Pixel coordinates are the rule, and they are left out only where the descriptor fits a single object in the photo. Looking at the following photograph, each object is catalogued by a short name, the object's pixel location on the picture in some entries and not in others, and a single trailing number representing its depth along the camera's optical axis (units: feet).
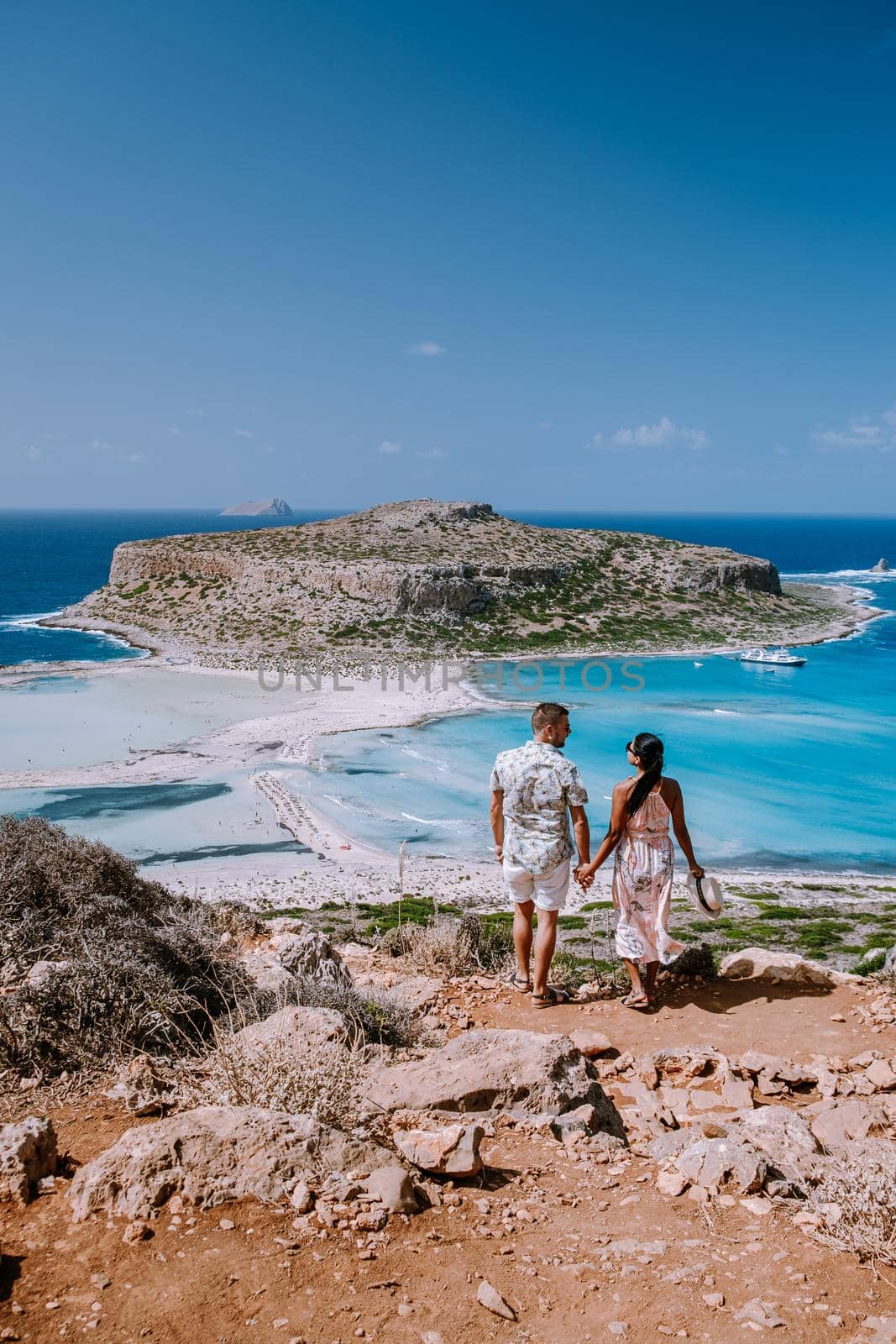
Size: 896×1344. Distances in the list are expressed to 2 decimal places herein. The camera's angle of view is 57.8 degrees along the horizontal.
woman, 18.33
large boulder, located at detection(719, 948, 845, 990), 21.25
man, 18.11
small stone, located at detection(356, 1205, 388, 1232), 9.47
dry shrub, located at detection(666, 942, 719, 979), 21.57
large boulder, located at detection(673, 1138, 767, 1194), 11.06
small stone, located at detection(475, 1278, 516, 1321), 8.55
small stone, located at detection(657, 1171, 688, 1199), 11.13
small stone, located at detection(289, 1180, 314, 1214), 9.59
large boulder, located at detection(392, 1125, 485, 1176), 10.75
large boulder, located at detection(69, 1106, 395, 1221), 9.64
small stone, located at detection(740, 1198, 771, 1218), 10.52
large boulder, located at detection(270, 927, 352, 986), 19.74
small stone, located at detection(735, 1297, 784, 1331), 8.44
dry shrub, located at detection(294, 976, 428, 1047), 16.24
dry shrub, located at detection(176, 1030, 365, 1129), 11.40
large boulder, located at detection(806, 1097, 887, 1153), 12.71
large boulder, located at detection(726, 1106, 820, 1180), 11.66
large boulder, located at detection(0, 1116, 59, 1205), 9.73
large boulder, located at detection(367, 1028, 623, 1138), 13.19
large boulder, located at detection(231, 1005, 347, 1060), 12.81
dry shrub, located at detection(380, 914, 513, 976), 23.32
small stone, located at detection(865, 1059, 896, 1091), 15.35
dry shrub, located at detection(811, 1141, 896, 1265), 9.50
